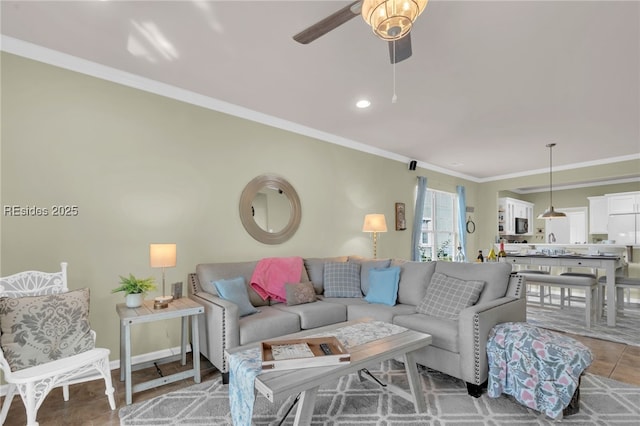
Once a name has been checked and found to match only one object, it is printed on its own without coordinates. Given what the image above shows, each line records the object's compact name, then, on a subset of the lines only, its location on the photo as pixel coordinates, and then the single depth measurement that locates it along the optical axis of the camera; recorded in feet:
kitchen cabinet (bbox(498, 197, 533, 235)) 26.53
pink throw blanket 11.63
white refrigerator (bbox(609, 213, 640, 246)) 22.59
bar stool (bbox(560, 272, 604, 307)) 15.34
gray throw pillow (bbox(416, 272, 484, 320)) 9.51
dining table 14.17
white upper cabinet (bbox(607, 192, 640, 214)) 22.87
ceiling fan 4.89
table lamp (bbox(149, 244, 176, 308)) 9.25
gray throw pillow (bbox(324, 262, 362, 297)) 12.67
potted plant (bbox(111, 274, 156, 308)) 8.80
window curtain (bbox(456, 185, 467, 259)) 24.59
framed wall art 19.79
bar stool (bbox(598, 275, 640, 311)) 14.37
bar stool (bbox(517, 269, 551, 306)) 17.24
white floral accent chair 6.44
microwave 27.89
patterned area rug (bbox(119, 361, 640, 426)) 7.14
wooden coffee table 5.42
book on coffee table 5.89
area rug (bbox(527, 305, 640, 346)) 12.93
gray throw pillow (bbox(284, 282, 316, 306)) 11.50
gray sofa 8.27
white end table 8.00
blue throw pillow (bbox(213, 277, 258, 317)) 10.00
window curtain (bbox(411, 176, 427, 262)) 20.72
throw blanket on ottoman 7.15
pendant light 18.26
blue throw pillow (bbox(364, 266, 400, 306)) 11.50
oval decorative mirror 13.05
